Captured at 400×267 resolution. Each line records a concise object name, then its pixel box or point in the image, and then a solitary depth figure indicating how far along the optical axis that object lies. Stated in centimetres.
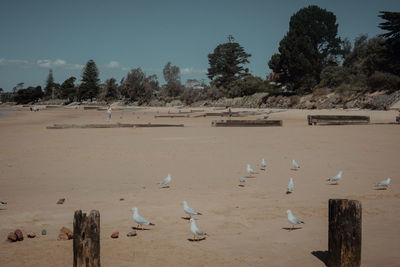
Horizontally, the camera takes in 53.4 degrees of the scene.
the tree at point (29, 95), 18012
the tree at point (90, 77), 14650
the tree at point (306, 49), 6756
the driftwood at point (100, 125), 2762
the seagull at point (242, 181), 993
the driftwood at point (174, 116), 4850
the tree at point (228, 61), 10875
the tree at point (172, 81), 12838
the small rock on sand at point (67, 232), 633
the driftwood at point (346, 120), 2753
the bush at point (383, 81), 4324
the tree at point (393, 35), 4449
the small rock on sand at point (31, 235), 635
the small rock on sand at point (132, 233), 646
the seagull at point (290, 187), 878
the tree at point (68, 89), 16200
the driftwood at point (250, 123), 2777
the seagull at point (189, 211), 681
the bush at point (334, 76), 5978
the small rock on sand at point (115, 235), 638
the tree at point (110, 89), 14050
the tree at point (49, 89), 19525
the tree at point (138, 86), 12769
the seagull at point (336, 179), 954
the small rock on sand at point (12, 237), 619
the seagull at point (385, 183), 892
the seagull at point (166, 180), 936
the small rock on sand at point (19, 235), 621
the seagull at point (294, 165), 1151
